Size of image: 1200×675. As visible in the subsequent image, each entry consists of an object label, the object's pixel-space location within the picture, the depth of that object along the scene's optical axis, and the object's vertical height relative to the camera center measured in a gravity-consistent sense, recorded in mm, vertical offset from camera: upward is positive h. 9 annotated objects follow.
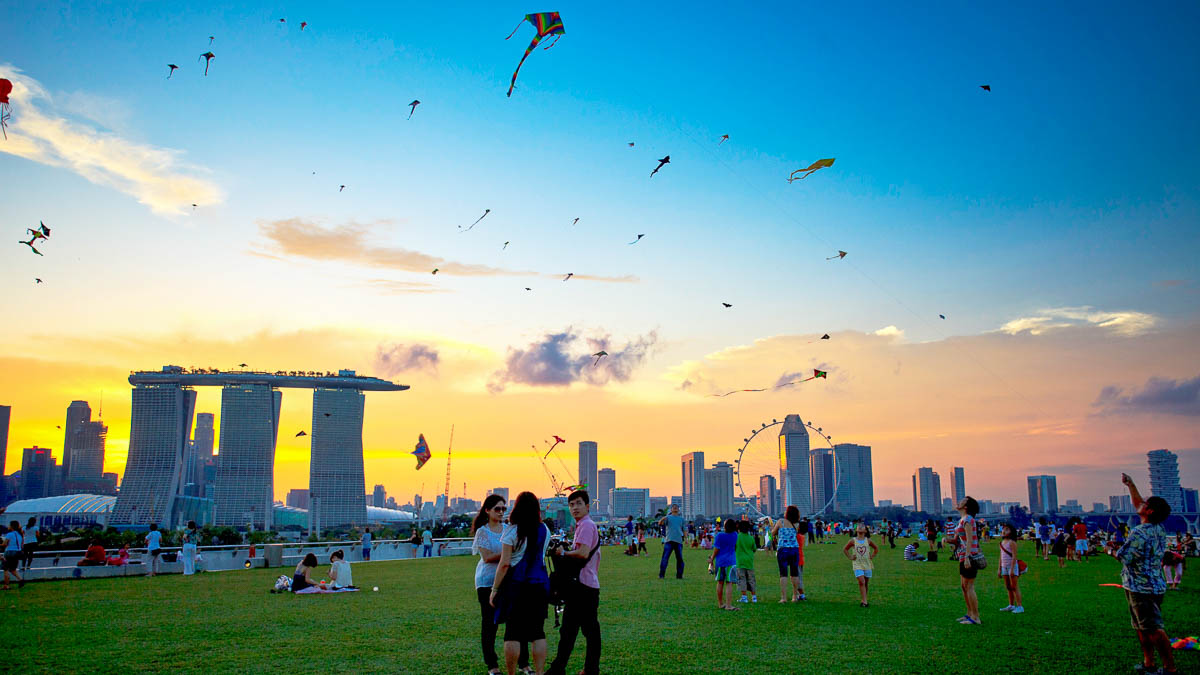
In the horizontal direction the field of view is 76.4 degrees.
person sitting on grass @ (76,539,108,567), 21953 -2593
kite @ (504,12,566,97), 11586 +6702
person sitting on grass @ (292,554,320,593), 17359 -2528
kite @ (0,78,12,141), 13363 +6570
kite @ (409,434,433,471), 56353 +949
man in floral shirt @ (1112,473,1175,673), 8359 -1205
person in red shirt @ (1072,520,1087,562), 28312 -2808
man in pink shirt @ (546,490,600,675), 7902 -1438
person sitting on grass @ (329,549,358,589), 17609 -2442
